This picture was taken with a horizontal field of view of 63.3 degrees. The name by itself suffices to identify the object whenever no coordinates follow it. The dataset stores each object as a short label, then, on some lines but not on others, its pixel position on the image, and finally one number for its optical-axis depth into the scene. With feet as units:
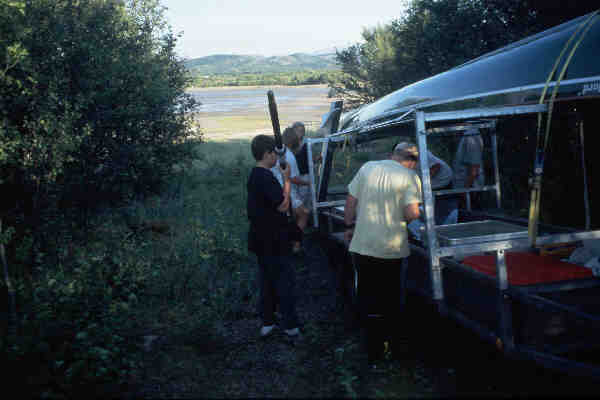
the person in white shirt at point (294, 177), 24.00
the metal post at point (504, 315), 10.75
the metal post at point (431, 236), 13.17
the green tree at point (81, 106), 22.68
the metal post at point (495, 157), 21.56
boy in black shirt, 14.33
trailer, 10.84
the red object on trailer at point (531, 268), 12.83
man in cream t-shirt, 12.92
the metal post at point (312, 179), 27.25
